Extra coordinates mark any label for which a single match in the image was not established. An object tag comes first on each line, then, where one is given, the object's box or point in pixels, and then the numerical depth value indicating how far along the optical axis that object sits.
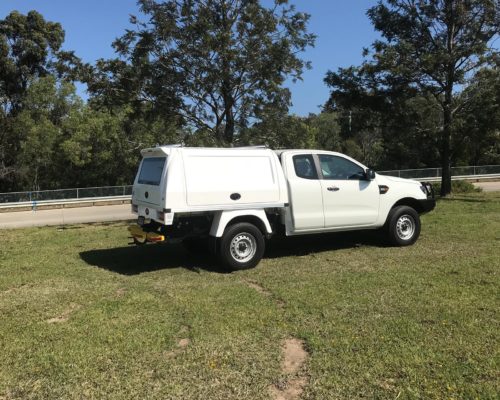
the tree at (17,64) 32.44
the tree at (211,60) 13.48
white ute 7.35
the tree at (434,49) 18.11
